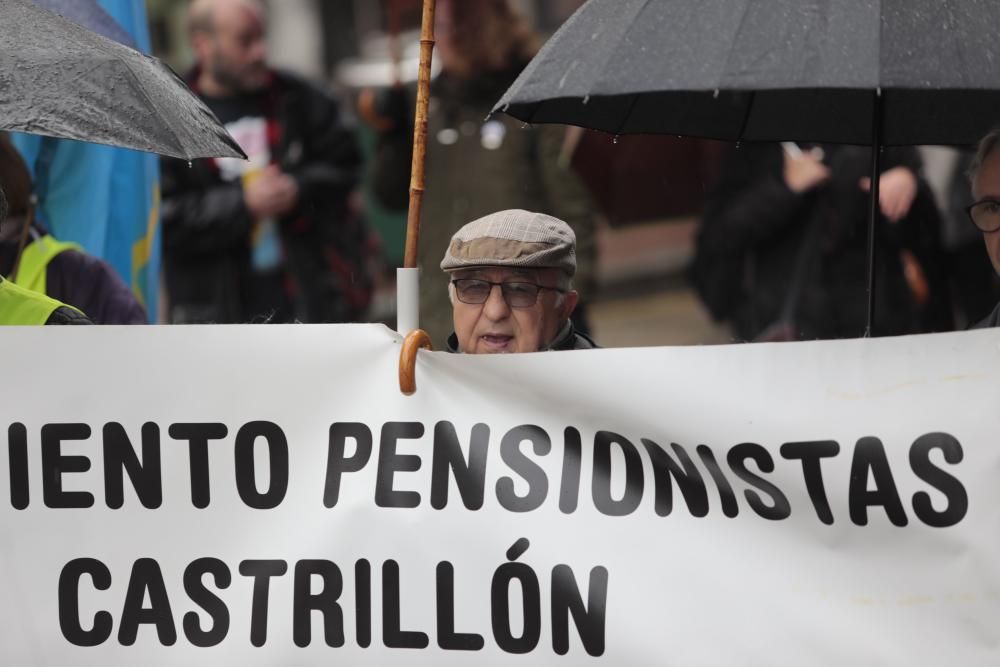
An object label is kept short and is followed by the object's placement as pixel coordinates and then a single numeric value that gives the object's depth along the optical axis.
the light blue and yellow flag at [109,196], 9.35
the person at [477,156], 11.20
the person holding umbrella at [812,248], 11.15
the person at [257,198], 11.86
